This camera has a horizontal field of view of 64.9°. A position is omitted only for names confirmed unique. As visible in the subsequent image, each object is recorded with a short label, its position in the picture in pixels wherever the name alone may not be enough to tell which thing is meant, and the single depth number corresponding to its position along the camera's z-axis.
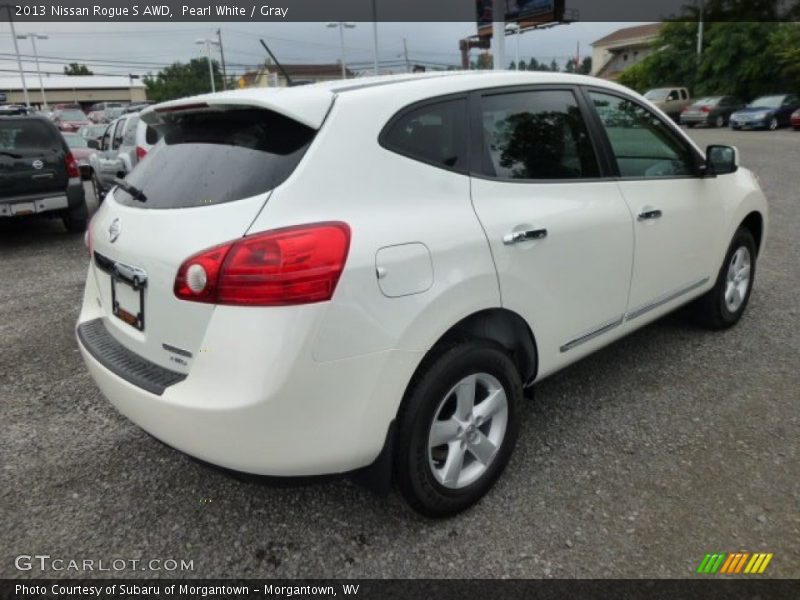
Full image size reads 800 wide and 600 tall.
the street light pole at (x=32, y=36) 57.31
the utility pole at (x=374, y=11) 18.95
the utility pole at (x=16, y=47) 49.88
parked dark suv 7.71
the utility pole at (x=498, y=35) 14.89
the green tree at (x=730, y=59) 32.44
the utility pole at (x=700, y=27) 36.44
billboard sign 21.47
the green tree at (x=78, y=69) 109.66
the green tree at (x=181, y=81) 74.00
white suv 2.00
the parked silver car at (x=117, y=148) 9.63
